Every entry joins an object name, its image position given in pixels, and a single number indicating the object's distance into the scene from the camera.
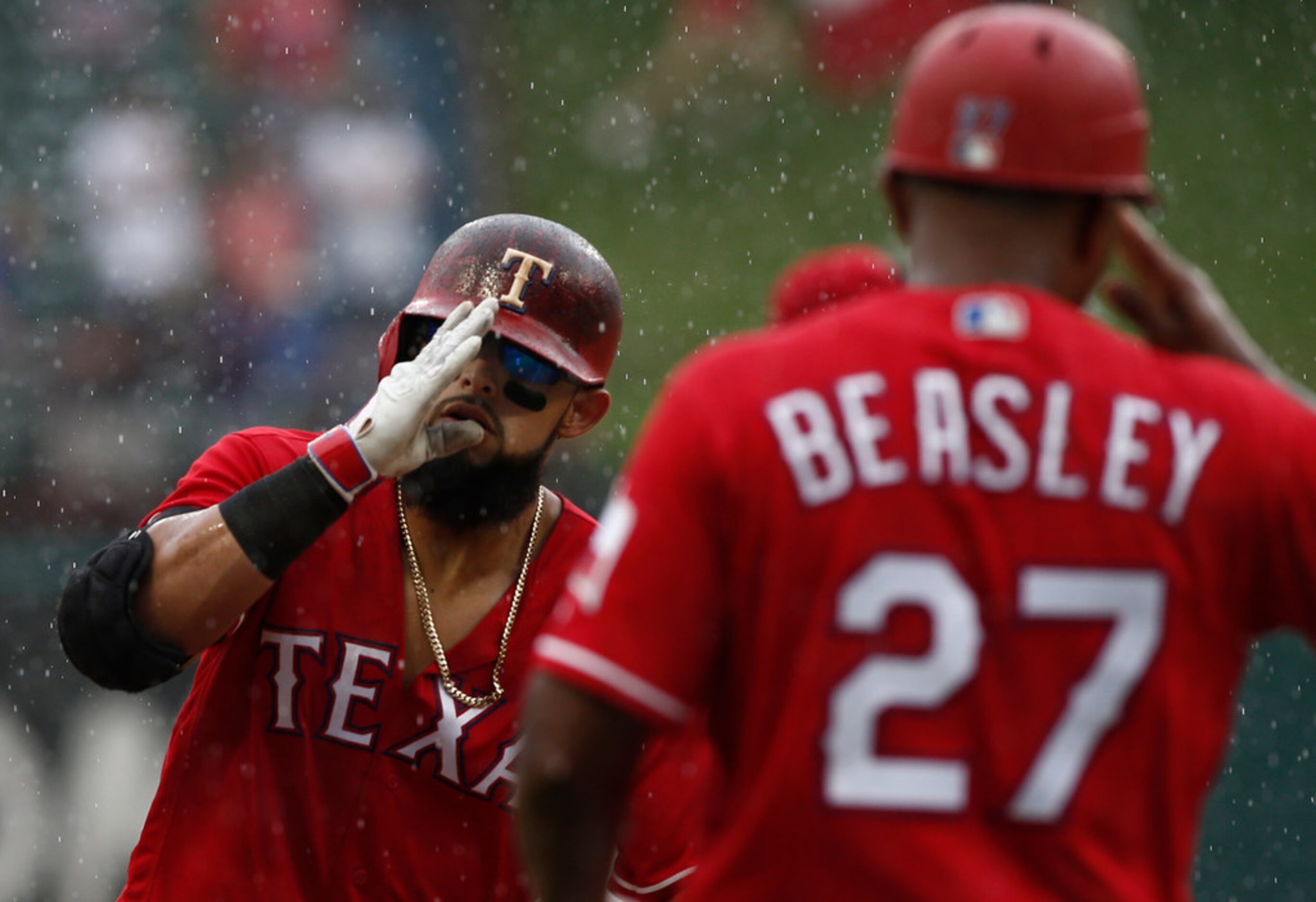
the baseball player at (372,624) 14.34
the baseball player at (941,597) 13.30
